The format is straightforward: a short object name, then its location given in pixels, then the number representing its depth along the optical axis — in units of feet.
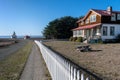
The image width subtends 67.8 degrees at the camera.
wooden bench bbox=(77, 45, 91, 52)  30.26
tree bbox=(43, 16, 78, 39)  98.99
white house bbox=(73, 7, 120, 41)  54.93
